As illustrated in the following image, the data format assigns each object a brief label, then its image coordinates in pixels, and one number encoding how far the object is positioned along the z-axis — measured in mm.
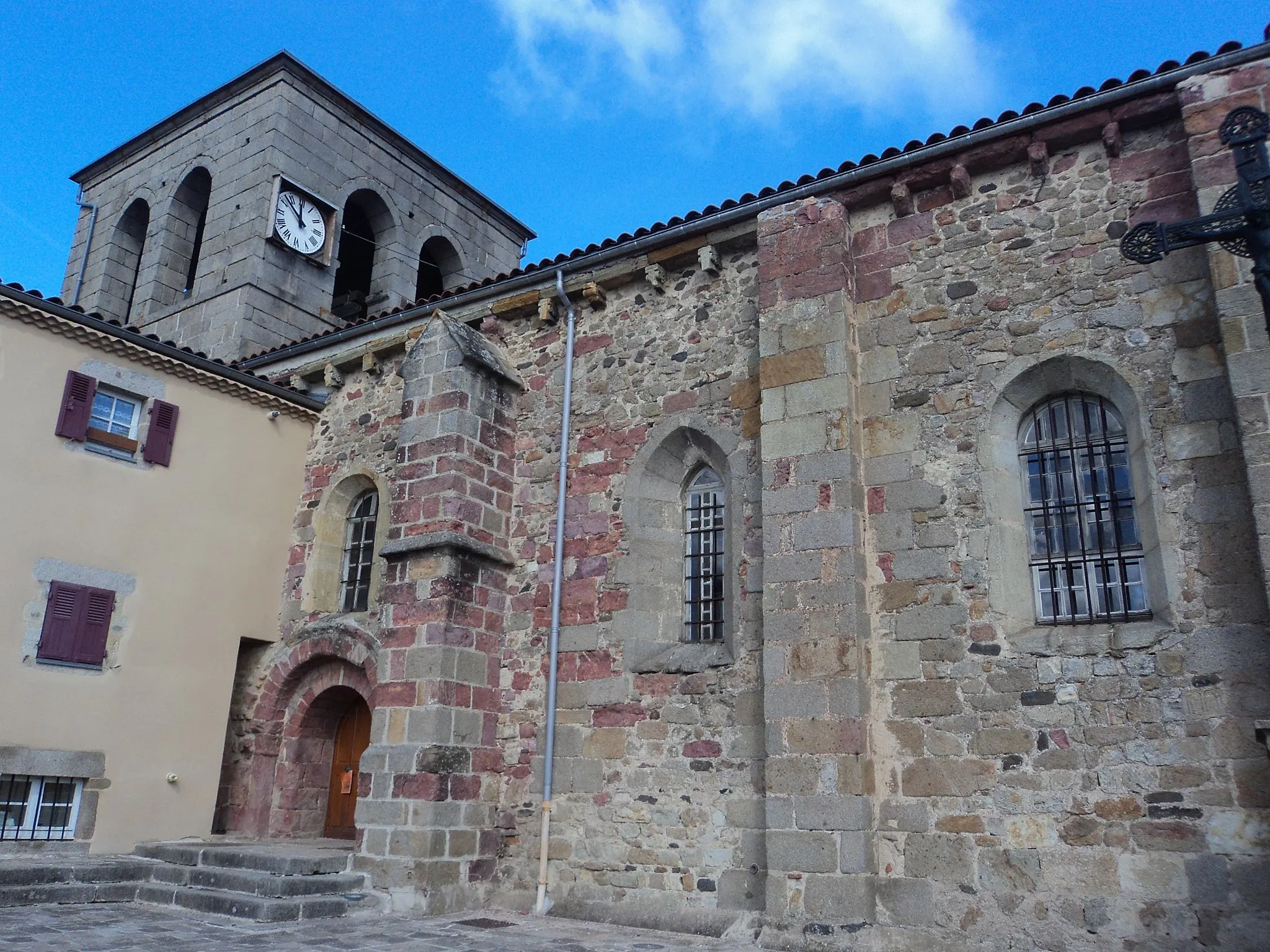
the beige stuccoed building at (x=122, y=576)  9680
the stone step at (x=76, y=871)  8484
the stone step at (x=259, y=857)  8727
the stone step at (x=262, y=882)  8297
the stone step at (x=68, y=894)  8367
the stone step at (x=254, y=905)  8008
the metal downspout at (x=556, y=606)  9047
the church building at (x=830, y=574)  6867
